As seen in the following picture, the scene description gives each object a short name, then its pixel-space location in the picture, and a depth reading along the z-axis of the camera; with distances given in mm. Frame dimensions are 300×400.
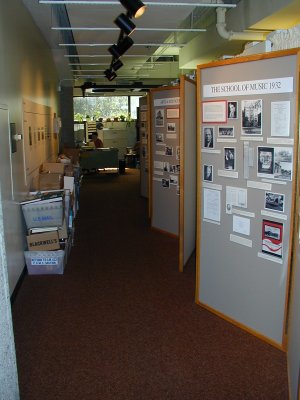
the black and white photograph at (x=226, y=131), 3154
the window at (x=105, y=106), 17531
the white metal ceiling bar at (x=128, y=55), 8469
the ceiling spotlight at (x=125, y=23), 4504
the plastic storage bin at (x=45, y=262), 4512
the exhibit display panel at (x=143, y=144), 8453
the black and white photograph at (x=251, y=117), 2928
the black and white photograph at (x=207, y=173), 3392
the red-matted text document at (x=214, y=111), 3191
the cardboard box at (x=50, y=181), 5705
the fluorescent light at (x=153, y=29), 5690
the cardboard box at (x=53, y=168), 6558
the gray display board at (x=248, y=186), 2799
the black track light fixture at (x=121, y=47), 5719
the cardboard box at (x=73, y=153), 9314
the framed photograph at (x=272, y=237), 2893
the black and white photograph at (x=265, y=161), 2877
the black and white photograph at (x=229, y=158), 3174
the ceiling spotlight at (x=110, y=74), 8658
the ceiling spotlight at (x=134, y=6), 3852
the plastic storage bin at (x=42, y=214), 4590
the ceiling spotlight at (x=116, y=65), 7473
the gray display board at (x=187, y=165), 4215
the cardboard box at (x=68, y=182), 6026
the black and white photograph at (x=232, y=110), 3100
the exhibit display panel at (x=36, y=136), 5145
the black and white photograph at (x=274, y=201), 2850
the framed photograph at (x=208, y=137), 3328
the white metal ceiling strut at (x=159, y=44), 7209
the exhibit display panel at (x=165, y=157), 5617
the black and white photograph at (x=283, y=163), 2761
